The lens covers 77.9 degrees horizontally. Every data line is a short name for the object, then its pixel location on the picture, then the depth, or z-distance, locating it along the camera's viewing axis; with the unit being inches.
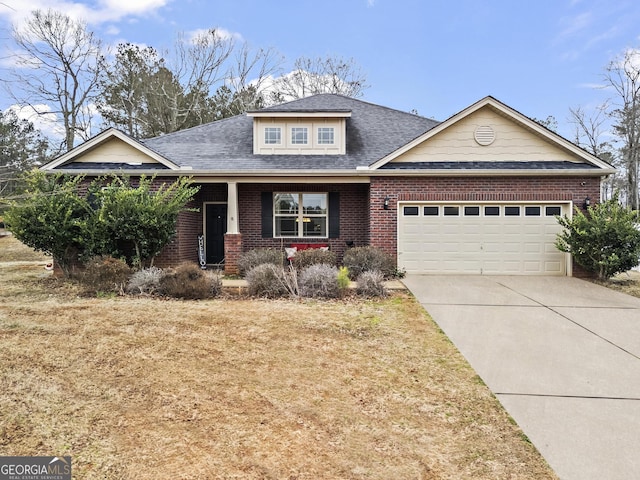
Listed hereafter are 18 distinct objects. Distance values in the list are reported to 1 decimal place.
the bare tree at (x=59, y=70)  906.6
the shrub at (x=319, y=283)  331.6
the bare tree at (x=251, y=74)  1113.4
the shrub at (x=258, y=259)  426.6
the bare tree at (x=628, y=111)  978.1
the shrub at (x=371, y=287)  337.4
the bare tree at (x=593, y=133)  1083.9
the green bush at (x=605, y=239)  385.4
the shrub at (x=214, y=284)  342.8
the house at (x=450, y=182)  440.1
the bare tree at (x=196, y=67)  1090.7
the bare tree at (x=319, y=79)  1126.4
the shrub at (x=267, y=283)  340.5
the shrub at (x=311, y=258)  418.0
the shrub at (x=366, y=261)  411.5
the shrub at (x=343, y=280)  340.4
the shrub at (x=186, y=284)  330.6
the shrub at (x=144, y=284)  342.0
